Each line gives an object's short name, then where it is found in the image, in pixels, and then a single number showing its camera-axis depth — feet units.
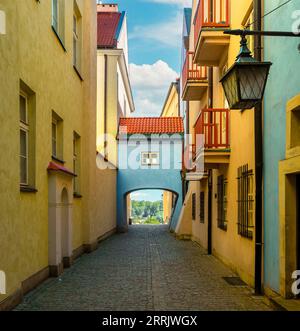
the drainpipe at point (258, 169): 27.32
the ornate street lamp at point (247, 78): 18.56
